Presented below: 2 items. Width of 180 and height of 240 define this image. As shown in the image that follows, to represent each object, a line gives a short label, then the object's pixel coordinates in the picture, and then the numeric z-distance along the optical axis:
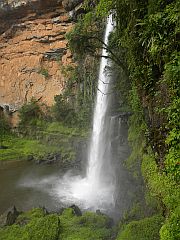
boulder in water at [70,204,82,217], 8.84
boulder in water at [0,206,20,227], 8.14
